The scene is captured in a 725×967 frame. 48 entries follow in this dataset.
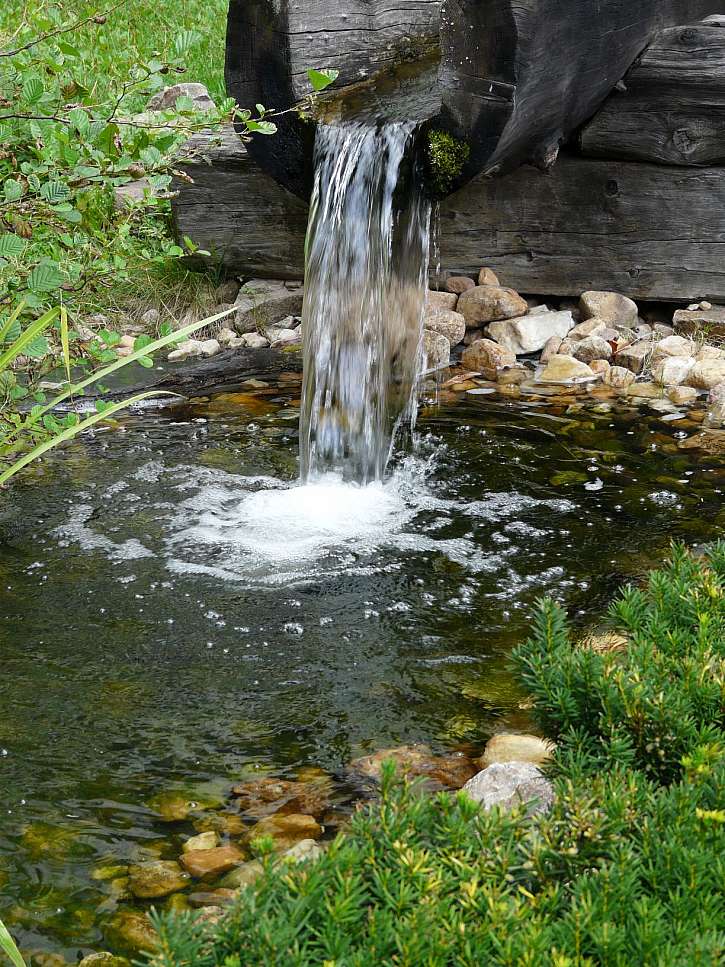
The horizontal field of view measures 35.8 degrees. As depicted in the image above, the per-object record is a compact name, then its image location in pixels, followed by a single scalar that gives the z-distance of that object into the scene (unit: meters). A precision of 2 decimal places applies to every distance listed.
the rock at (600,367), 5.68
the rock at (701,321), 5.78
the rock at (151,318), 6.54
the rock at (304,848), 2.25
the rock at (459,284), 6.29
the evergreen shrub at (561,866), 1.40
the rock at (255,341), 6.36
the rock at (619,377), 5.55
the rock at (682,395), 5.32
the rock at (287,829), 2.39
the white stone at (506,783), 2.21
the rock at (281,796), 2.50
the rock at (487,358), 5.89
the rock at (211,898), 2.19
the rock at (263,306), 6.51
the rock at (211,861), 2.29
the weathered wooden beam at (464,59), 4.34
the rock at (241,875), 2.23
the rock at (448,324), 6.03
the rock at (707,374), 5.35
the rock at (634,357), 5.68
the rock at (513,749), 2.58
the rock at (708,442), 4.71
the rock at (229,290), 6.66
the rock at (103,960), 2.03
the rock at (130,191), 7.09
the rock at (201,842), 2.36
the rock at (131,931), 2.10
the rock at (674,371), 5.48
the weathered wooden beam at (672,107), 5.42
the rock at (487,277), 6.23
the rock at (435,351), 5.89
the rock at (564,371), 5.67
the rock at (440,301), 6.18
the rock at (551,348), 5.89
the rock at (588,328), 5.89
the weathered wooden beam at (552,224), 5.80
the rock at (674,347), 5.65
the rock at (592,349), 5.75
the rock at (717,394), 5.14
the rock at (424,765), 2.60
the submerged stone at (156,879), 2.23
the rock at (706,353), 5.57
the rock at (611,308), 6.00
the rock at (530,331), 5.97
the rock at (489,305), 6.11
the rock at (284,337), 6.32
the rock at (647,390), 5.42
